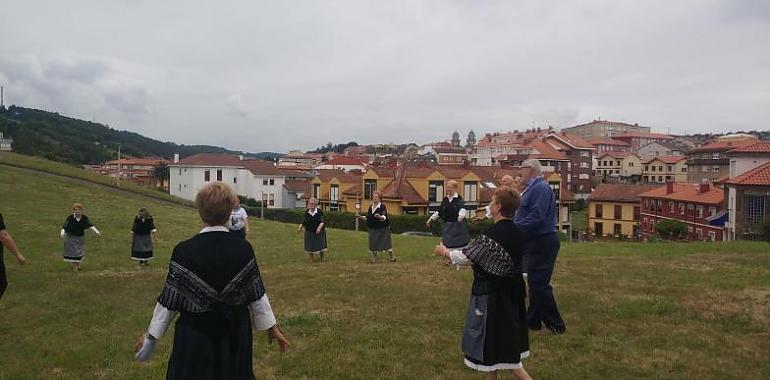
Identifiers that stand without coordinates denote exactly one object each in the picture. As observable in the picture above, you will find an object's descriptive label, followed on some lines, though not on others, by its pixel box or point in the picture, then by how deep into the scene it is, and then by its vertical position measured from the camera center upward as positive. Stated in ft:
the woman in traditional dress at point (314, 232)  55.83 -5.40
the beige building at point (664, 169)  352.49 +6.66
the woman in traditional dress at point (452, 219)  44.78 -3.23
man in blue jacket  25.41 -2.46
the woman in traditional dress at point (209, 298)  13.96 -3.00
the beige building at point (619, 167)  393.29 +8.65
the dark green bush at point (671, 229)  177.17 -15.43
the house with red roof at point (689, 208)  169.99 -9.42
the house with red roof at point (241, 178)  265.54 -0.73
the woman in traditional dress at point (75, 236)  49.49 -5.25
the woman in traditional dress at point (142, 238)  52.01 -5.73
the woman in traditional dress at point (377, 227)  53.42 -4.75
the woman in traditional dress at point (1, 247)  24.49 -3.23
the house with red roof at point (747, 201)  138.10 -5.07
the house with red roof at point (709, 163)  269.03 +8.30
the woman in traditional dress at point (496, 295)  18.69 -3.87
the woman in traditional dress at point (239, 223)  44.48 -3.61
